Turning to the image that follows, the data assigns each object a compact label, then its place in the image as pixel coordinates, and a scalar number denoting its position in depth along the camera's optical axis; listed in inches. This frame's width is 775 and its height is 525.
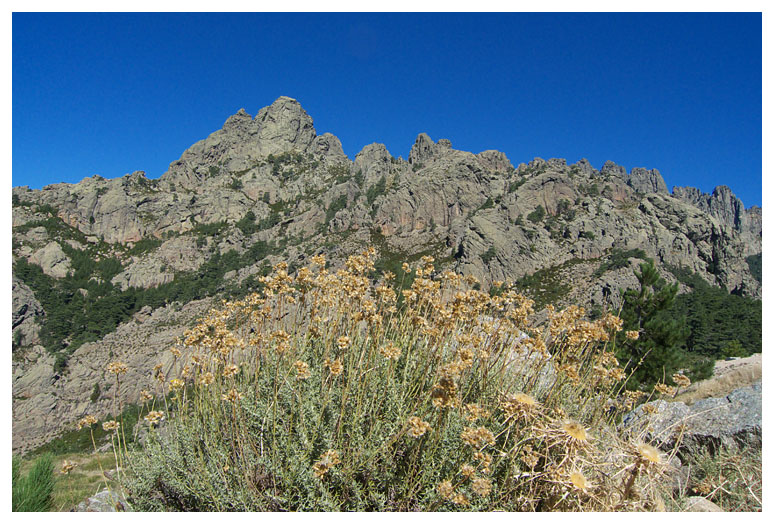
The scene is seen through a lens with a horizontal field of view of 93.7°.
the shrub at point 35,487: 147.9
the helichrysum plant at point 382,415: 102.0
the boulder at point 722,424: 173.8
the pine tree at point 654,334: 556.7
